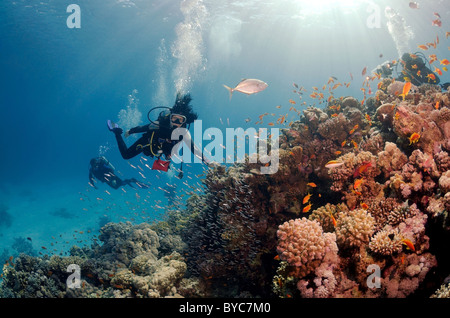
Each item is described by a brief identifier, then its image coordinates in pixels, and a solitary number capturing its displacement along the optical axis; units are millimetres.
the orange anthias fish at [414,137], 4388
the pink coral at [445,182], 3272
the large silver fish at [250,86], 4832
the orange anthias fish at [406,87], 4746
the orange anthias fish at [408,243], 3049
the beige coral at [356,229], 3496
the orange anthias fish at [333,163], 3861
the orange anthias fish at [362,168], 4449
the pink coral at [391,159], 4684
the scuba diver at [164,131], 7215
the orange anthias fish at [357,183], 4226
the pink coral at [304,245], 3453
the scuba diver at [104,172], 15656
